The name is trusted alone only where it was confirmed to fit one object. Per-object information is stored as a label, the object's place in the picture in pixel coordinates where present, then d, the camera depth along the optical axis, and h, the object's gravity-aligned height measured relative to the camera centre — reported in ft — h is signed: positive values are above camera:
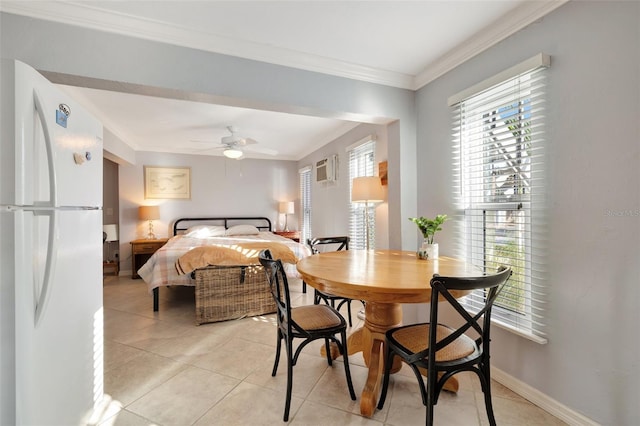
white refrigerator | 3.51 -0.49
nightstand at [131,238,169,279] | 16.78 -2.03
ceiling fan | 13.58 +3.45
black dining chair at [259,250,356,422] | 5.51 -2.29
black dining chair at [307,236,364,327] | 9.62 -0.97
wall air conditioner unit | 15.33 +2.52
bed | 10.20 -1.91
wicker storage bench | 10.15 -2.91
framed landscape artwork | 18.33 +2.12
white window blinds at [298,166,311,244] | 19.85 +0.74
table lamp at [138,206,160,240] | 17.60 +0.11
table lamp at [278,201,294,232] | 20.77 +0.41
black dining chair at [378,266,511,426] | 4.13 -2.31
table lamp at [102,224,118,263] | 15.85 -1.02
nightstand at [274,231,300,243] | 20.29 -1.47
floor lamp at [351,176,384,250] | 9.63 +0.77
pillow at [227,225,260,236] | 18.13 -1.03
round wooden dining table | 4.63 -1.19
